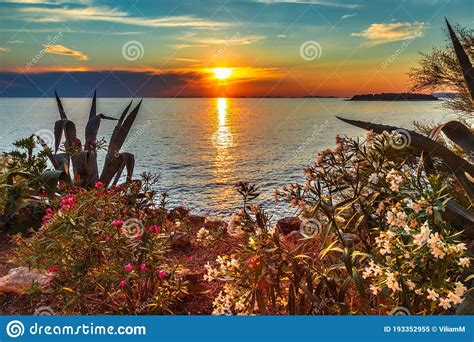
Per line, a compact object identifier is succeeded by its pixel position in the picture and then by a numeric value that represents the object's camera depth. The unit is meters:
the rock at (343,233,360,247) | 3.28
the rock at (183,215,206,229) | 5.57
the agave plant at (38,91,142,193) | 6.17
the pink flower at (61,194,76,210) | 3.38
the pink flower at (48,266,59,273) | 3.04
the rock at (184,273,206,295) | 3.63
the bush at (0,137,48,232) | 5.50
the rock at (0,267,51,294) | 3.85
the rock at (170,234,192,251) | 4.81
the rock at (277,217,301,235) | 5.31
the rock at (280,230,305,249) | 4.48
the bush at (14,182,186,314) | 3.01
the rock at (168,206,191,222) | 5.20
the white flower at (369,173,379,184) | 2.74
